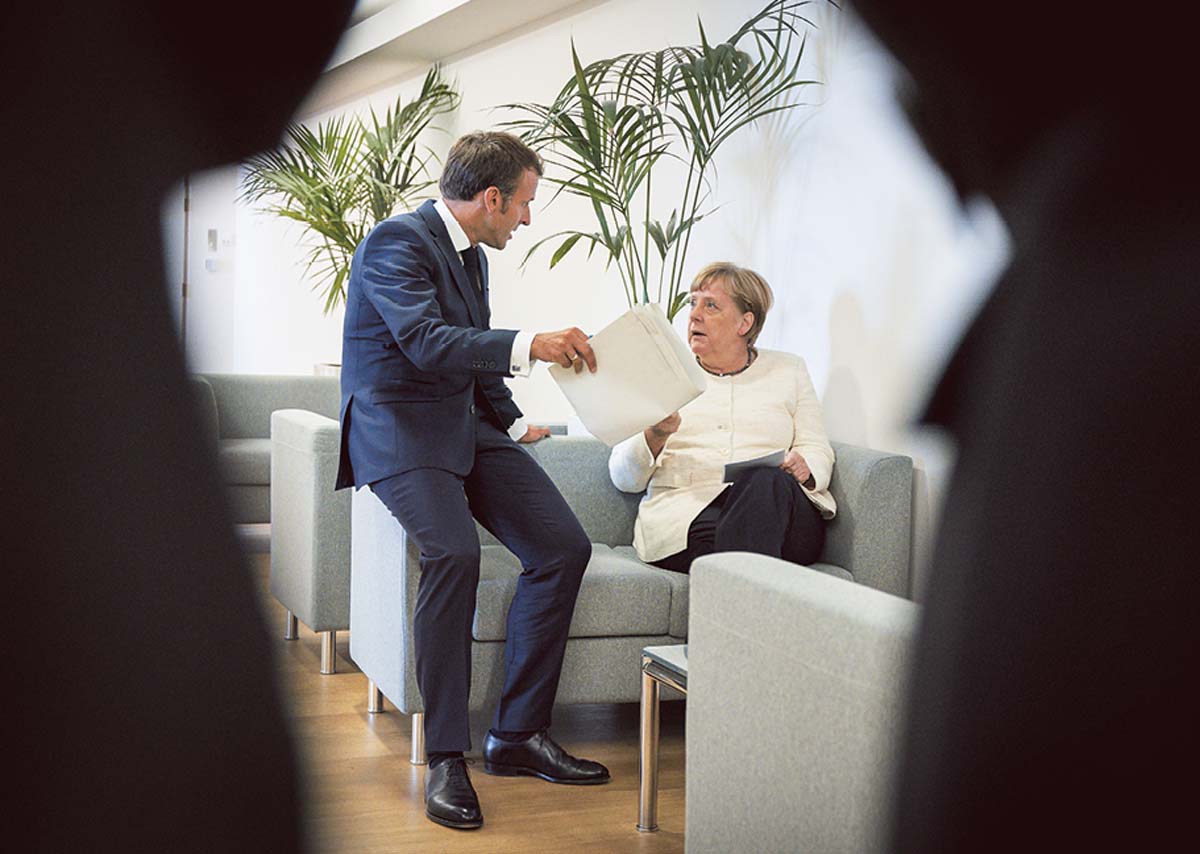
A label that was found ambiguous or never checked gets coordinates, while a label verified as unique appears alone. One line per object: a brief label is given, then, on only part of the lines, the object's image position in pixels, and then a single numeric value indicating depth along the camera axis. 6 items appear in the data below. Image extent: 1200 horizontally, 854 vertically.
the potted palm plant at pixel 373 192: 5.32
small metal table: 2.25
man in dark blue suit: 2.48
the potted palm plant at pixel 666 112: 3.48
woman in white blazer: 3.03
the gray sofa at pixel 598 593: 2.83
